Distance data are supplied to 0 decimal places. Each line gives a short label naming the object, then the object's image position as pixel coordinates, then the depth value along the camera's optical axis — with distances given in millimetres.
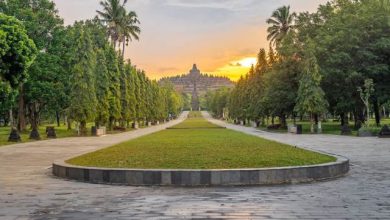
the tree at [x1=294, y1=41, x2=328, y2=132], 46188
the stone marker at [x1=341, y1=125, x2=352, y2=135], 41375
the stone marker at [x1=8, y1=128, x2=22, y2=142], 35750
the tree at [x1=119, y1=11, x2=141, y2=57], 74375
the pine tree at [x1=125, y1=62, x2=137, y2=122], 64562
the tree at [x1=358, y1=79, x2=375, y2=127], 40850
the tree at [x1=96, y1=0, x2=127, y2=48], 72000
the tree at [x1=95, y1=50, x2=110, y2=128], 49656
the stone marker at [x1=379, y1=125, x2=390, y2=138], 36031
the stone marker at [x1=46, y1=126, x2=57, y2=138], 42094
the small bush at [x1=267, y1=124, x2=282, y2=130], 57462
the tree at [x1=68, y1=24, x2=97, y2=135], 45219
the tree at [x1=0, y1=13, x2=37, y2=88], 22800
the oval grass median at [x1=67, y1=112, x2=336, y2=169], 14222
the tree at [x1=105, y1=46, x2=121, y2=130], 53938
